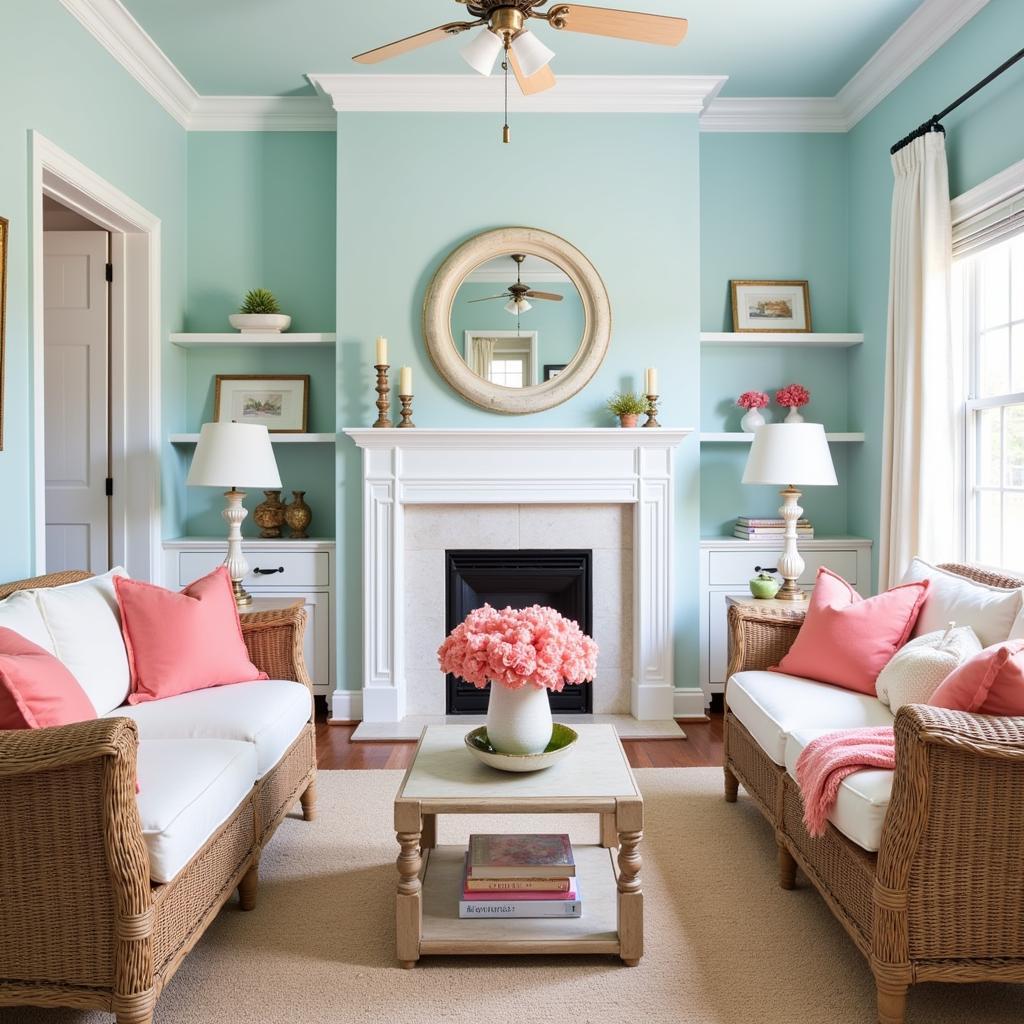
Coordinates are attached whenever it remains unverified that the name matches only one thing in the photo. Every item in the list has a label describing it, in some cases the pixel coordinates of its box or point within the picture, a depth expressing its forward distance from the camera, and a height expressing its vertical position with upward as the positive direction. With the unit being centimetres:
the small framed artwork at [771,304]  453 +100
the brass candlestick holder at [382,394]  409 +48
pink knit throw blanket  205 -64
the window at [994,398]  326 +38
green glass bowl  217 -65
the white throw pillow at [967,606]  240 -32
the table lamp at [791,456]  365 +17
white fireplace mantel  414 +3
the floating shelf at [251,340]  426 +77
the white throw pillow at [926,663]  236 -46
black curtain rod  298 +148
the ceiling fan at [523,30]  240 +132
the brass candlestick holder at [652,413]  413 +40
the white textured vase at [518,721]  219 -56
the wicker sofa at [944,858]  176 -74
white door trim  409 +46
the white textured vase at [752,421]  440 +38
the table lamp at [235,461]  367 +15
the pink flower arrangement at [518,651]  213 -38
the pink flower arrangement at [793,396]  441 +51
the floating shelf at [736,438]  429 +29
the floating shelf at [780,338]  432 +79
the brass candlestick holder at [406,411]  411 +40
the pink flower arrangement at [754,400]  440 +49
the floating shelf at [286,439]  425 +28
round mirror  416 +85
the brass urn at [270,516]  438 -10
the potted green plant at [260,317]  429 +88
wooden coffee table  205 -84
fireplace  425 -39
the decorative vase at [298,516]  441 -10
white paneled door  412 +42
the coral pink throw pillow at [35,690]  185 -43
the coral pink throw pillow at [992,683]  191 -41
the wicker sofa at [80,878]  166 -74
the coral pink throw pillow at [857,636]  277 -45
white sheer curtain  345 +49
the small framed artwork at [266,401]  448 +49
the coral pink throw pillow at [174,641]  267 -45
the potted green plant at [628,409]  414 +42
